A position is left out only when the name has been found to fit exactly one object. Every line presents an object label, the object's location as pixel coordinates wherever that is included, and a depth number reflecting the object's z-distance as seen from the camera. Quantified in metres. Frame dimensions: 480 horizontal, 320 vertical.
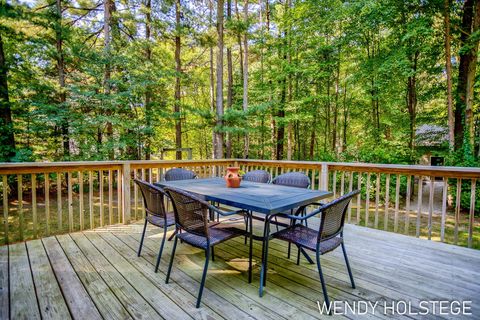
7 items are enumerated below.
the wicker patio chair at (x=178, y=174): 3.56
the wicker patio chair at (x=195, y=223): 1.87
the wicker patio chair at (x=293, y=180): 3.01
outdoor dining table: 1.96
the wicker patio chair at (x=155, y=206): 2.35
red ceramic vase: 2.75
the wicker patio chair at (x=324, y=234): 1.79
